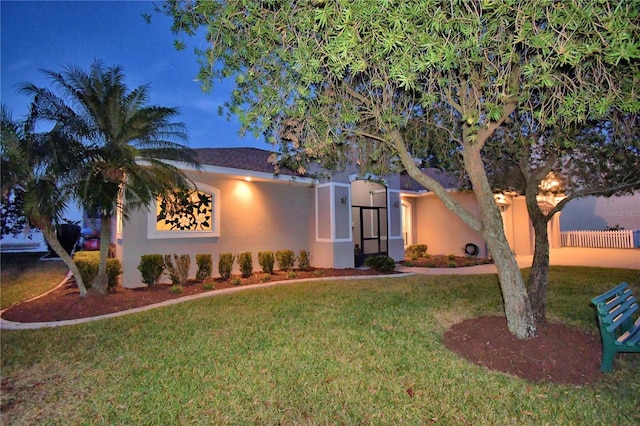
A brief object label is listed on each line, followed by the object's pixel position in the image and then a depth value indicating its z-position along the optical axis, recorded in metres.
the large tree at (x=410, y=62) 3.35
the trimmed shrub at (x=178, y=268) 9.77
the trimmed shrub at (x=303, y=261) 12.70
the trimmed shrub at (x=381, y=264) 12.51
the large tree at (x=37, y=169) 7.02
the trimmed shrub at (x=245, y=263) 11.13
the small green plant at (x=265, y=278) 10.72
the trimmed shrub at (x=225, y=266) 10.72
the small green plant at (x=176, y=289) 8.95
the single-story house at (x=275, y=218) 10.32
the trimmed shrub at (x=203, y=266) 10.39
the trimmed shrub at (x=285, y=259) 12.18
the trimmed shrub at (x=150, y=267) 9.40
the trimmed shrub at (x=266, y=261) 11.67
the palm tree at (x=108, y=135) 7.57
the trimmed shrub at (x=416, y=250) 16.98
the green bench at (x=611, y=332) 3.96
